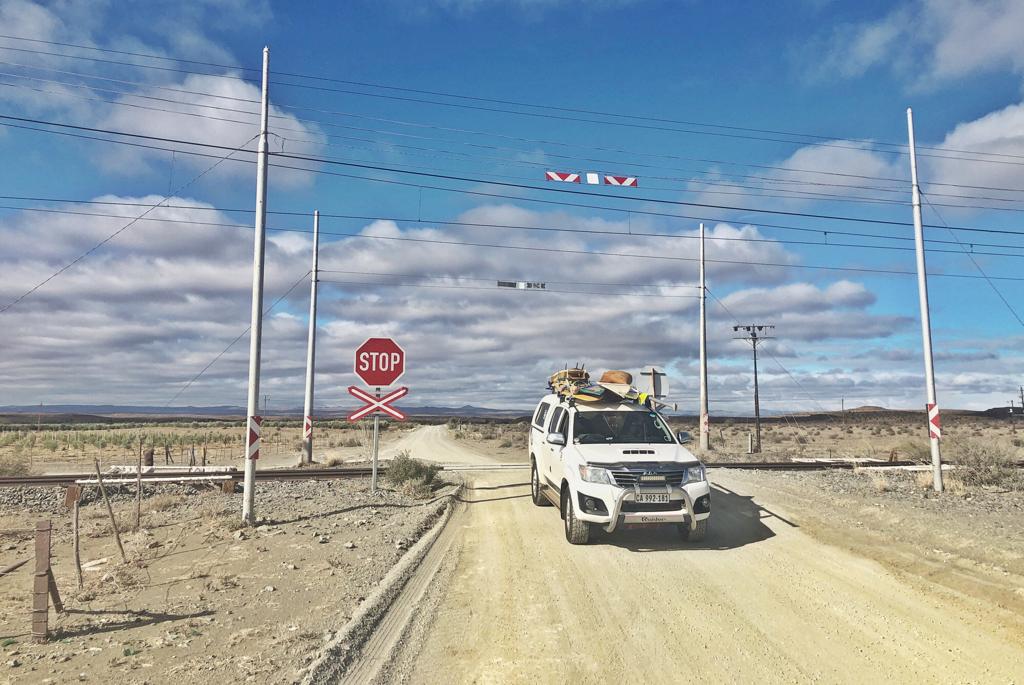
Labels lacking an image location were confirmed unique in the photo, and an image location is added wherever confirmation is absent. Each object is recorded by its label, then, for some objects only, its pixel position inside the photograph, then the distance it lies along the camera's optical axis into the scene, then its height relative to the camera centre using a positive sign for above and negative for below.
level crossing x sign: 15.78 +0.34
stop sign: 15.48 +1.24
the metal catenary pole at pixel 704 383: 29.42 +1.42
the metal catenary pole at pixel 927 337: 16.31 +1.97
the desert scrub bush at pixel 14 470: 24.06 -1.95
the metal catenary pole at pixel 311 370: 24.61 +1.65
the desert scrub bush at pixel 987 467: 16.83 -1.35
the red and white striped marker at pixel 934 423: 16.50 -0.19
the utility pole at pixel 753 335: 42.78 +5.11
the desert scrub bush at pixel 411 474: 16.81 -1.53
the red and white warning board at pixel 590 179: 16.27 +5.79
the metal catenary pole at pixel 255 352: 11.99 +1.15
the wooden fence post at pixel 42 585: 6.29 -1.59
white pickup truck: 9.65 -0.90
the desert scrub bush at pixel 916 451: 28.27 -1.62
